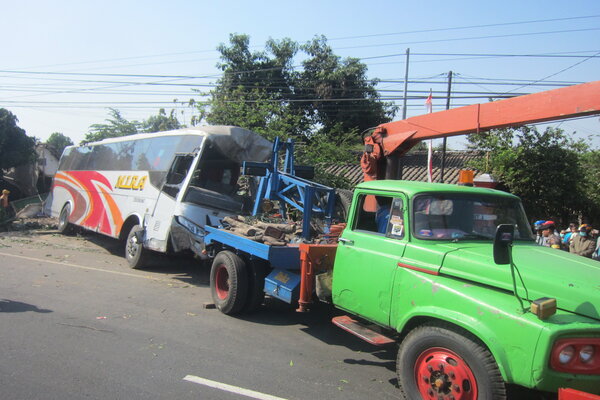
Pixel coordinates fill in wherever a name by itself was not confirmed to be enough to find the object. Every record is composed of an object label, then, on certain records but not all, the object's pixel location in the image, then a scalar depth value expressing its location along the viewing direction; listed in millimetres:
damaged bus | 9391
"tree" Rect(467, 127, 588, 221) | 12539
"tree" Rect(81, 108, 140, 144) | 31909
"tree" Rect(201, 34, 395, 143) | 25422
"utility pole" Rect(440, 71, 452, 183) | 17114
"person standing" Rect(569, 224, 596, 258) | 9383
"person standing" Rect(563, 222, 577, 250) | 10542
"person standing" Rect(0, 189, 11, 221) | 16938
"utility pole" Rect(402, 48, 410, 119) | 24756
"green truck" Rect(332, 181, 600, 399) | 3209
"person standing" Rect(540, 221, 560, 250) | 9500
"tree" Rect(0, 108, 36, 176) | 25906
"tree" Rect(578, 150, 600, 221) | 12909
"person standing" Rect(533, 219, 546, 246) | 8919
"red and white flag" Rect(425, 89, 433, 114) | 15789
